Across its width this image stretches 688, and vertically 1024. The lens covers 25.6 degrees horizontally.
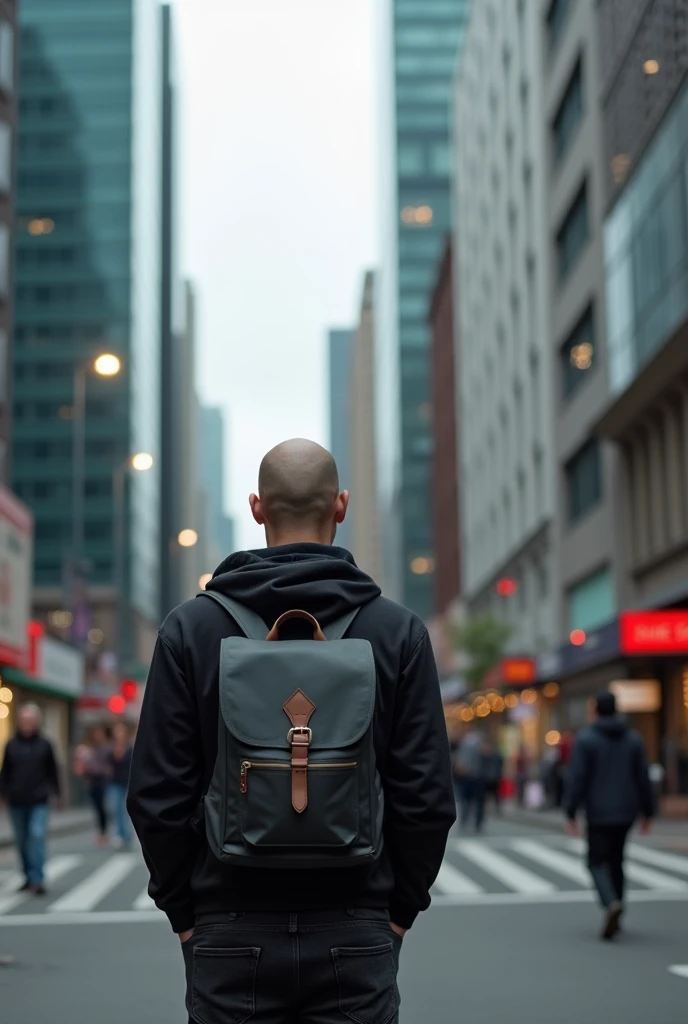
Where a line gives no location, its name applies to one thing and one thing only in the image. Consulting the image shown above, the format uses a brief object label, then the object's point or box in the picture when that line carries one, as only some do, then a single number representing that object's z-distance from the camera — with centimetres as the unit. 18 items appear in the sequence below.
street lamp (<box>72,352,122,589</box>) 3362
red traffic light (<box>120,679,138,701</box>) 5991
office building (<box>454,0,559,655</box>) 5294
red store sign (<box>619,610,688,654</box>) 3167
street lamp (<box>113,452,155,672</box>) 4025
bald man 317
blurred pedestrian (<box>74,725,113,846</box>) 2488
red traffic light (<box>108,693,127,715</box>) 5112
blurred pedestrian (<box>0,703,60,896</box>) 1532
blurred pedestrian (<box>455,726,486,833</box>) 2733
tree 5728
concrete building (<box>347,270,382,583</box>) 18462
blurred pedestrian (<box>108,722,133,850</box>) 2223
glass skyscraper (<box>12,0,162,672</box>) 11200
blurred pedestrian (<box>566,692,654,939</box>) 1153
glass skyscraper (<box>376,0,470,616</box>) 12288
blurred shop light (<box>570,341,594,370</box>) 4503
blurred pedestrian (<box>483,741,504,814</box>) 3042
